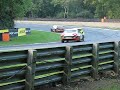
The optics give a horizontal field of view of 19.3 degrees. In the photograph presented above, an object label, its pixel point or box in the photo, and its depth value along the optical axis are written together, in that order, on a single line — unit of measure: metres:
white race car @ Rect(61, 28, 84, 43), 36.72
